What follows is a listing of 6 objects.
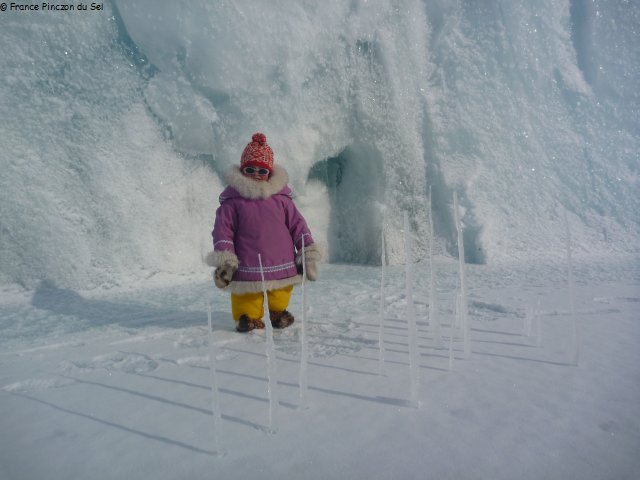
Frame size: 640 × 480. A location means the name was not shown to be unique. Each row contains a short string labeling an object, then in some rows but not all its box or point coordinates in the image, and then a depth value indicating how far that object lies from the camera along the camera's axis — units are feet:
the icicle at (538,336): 4.10
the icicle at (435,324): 3.94
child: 5.50
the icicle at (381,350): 3.41
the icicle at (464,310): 3.45
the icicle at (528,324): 4.46
